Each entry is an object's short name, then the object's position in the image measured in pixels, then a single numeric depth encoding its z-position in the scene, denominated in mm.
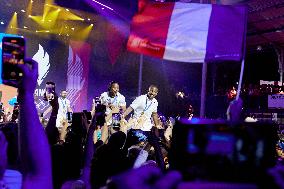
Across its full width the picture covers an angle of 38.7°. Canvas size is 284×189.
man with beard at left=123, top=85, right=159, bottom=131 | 10234
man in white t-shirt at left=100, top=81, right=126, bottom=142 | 9833
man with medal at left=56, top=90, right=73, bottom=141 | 13953
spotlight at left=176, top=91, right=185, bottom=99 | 19219
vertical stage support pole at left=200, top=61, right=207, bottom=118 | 9580
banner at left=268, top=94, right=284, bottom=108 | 12906
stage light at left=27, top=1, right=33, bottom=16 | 18508
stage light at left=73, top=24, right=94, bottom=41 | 21078
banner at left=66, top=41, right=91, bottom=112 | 20438
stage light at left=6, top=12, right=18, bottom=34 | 18280
